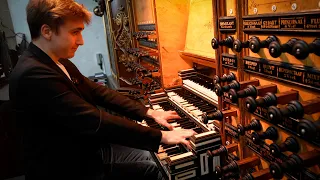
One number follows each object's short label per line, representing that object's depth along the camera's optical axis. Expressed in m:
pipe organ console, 1.01
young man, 1.46
